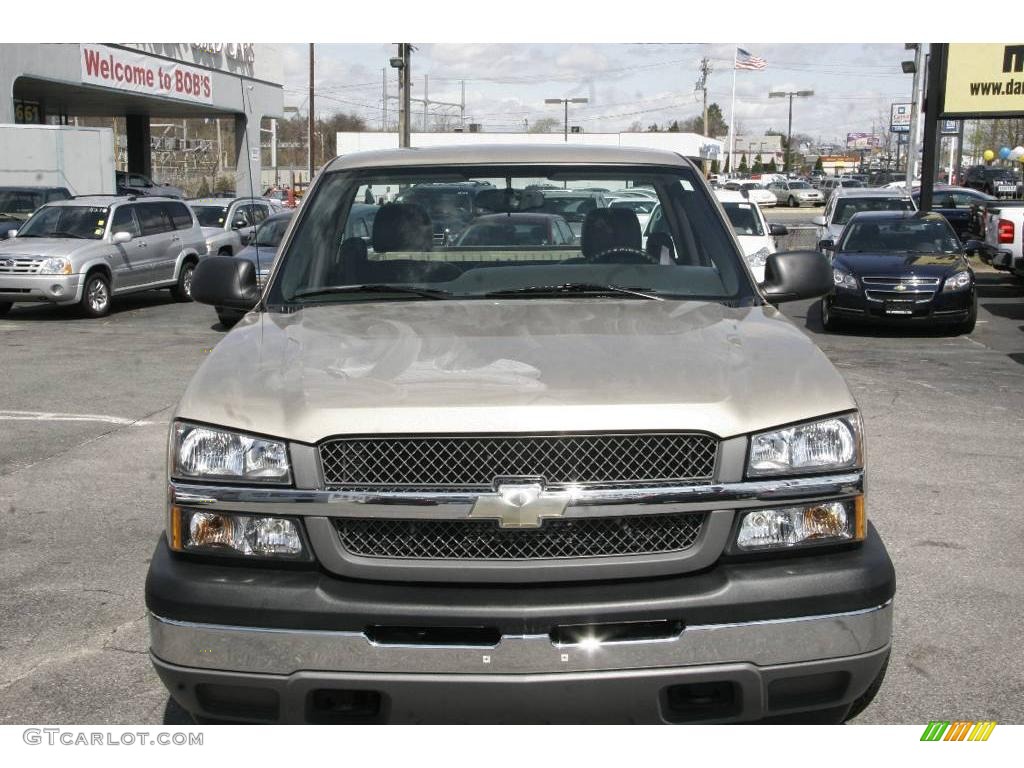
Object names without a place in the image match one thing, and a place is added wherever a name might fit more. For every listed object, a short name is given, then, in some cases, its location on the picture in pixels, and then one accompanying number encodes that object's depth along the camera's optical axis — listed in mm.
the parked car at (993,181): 53062
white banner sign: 31156
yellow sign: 22078
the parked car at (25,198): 22359
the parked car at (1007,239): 18469
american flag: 64625
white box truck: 26609
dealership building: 29000
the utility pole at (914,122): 34406
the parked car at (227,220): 21375
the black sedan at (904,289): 14781
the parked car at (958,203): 34469
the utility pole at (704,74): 92938
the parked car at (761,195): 43625
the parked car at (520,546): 2895
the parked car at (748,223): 18672
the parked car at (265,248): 14550
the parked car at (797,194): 67000
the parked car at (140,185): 34512
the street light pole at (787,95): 110750
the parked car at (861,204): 22234
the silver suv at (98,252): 16766
